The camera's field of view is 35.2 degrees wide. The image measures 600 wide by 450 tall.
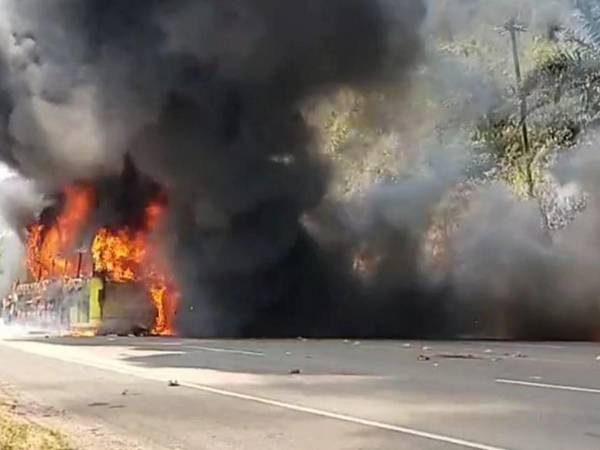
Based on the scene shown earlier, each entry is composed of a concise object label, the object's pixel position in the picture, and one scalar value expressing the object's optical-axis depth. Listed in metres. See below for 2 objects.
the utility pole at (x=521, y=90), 32.31
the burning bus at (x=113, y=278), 29.78
